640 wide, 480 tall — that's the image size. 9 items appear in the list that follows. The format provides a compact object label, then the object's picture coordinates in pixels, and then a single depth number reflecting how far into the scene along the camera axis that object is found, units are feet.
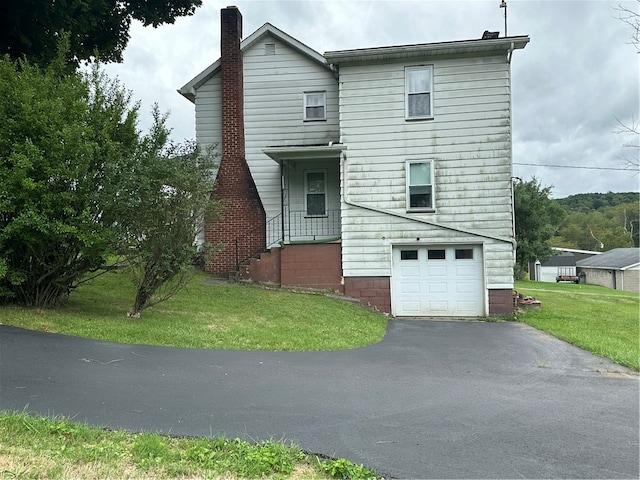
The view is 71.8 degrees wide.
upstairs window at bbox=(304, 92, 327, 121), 52.19
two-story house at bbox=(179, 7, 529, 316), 43.37
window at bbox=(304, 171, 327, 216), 51.24
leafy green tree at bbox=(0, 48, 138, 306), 25.52
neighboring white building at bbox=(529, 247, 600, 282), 220.43
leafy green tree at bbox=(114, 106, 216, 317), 27.45
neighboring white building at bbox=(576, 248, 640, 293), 154.92
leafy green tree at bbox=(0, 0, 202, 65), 37.73
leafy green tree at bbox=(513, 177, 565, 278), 92.26
